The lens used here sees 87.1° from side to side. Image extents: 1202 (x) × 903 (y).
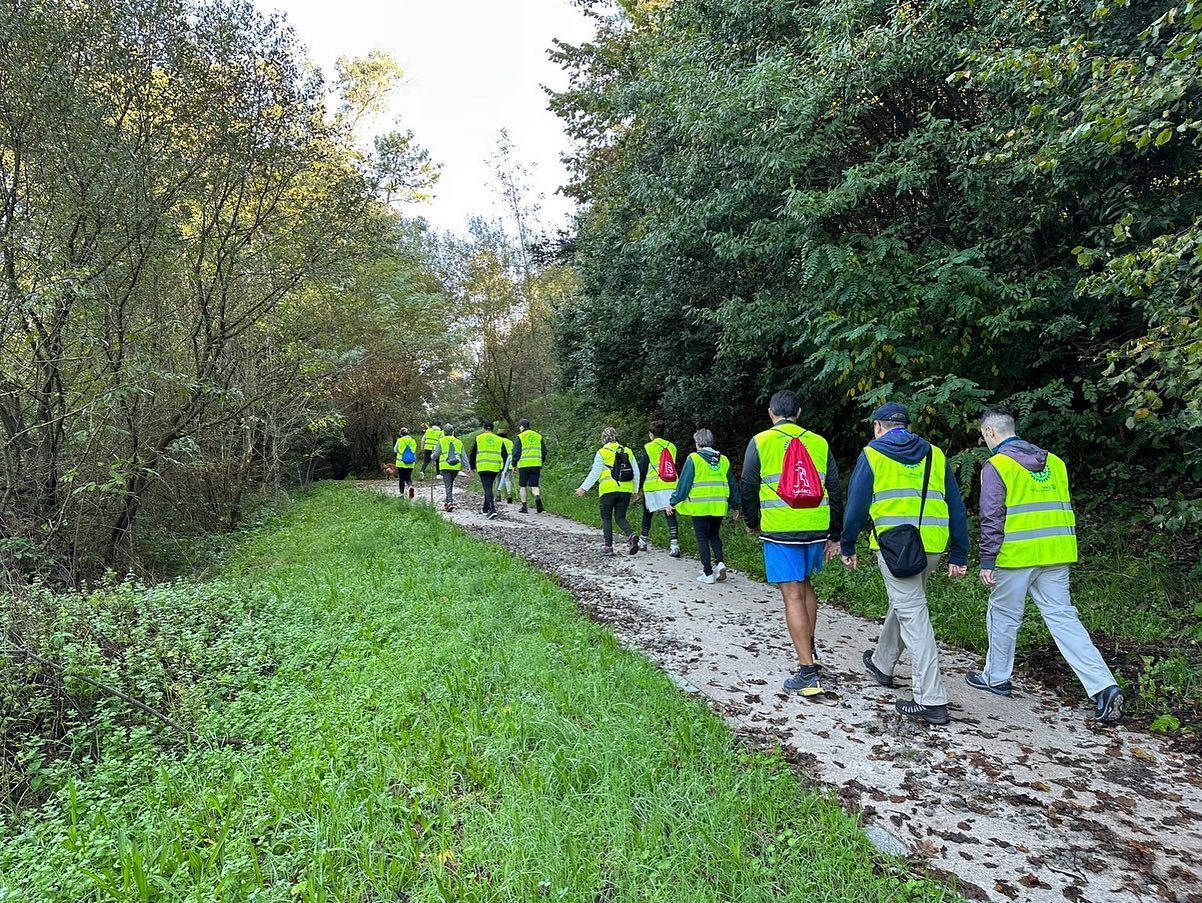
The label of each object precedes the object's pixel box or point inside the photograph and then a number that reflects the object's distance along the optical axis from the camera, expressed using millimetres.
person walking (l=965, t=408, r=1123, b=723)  4270
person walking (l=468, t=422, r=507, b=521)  13047
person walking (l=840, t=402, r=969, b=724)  4195
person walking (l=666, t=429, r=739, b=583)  7699
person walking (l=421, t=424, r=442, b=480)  16484
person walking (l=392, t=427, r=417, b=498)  15938
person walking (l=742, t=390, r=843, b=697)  4676
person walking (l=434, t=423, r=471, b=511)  13859
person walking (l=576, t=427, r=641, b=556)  9727
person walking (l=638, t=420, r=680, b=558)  9406
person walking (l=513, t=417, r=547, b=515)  12977
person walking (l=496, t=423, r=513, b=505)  13527
